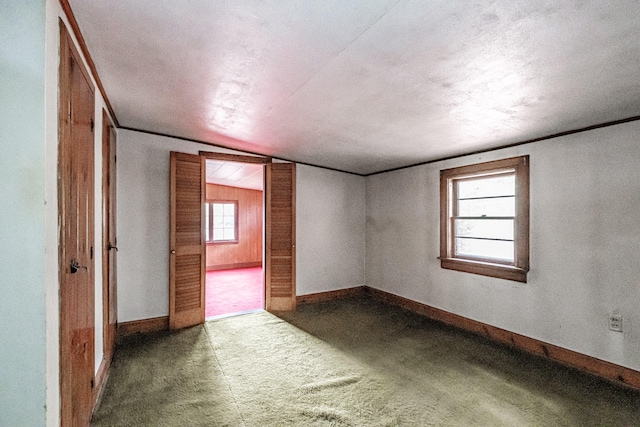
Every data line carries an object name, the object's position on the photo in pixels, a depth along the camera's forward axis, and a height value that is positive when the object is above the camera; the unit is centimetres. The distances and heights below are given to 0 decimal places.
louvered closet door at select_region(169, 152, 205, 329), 343 -34
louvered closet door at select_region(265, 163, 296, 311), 414 -32
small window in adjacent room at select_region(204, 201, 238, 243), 739 -20
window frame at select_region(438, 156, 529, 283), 291 -12
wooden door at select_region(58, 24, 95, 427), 129 -11
